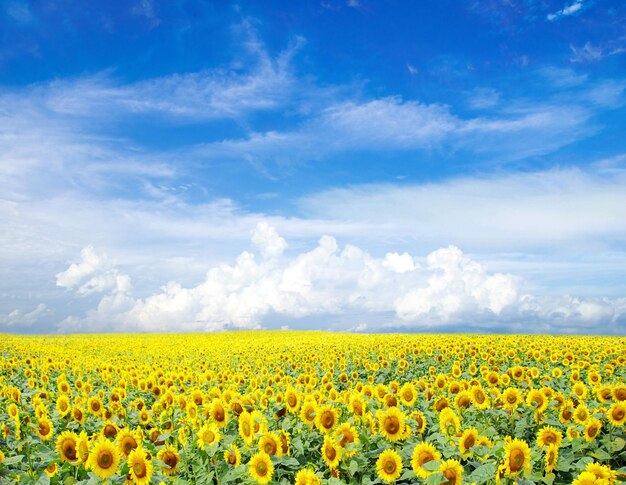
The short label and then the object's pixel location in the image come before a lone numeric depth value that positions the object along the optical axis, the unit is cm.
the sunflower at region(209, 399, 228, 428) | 752
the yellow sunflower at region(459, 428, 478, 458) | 607
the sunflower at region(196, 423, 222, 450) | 659
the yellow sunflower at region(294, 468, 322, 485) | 521
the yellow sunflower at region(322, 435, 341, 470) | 601
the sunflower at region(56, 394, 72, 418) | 1035
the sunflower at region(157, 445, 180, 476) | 647
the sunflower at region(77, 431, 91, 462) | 638
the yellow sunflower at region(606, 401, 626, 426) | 705
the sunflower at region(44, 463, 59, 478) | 695
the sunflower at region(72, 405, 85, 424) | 1017
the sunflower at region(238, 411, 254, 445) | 675
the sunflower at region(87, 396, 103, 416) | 1016
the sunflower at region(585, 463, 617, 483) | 529
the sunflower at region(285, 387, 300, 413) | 824
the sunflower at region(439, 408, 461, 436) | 694
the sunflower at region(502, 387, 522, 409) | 825
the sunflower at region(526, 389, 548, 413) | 823
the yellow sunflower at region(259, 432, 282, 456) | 622
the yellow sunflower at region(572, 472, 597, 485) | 499
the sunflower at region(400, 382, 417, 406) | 845
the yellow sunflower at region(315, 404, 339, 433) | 694
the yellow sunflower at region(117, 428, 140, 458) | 640
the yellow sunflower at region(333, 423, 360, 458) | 620
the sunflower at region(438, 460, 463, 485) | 510
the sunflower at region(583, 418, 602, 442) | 678
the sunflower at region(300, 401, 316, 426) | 738
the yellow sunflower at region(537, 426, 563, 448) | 644
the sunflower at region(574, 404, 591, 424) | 737
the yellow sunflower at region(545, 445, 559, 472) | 599
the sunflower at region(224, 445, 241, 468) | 627
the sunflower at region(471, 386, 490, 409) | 847
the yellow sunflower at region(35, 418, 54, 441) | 859
